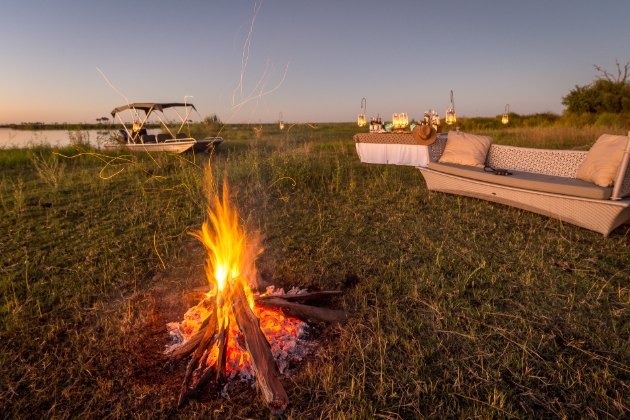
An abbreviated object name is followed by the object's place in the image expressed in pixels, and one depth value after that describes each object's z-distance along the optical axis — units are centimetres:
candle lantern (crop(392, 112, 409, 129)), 965
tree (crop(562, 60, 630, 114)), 2067
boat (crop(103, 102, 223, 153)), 1056
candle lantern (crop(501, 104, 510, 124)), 1562
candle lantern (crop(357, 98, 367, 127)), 1043
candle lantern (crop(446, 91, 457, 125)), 1023
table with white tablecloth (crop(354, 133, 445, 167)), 917
